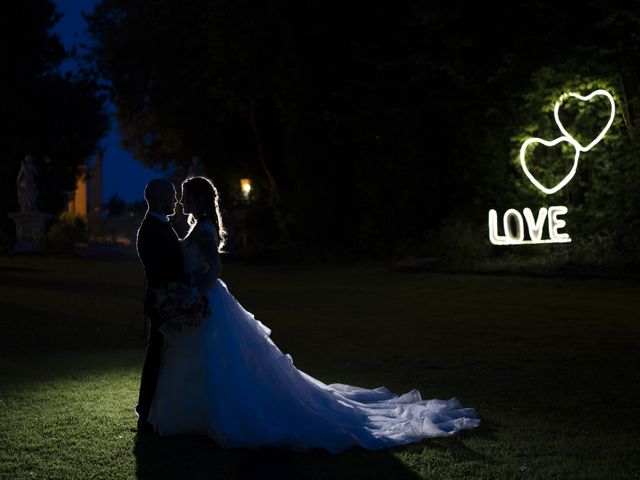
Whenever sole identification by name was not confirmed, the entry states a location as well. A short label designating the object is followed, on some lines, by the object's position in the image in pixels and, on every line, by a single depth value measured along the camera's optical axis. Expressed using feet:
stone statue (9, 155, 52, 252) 121.80
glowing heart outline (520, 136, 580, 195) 68.03
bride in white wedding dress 19.11
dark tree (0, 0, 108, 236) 141.28
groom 20.08
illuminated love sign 67.05
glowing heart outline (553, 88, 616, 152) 66.23
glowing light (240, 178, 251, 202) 121.49
